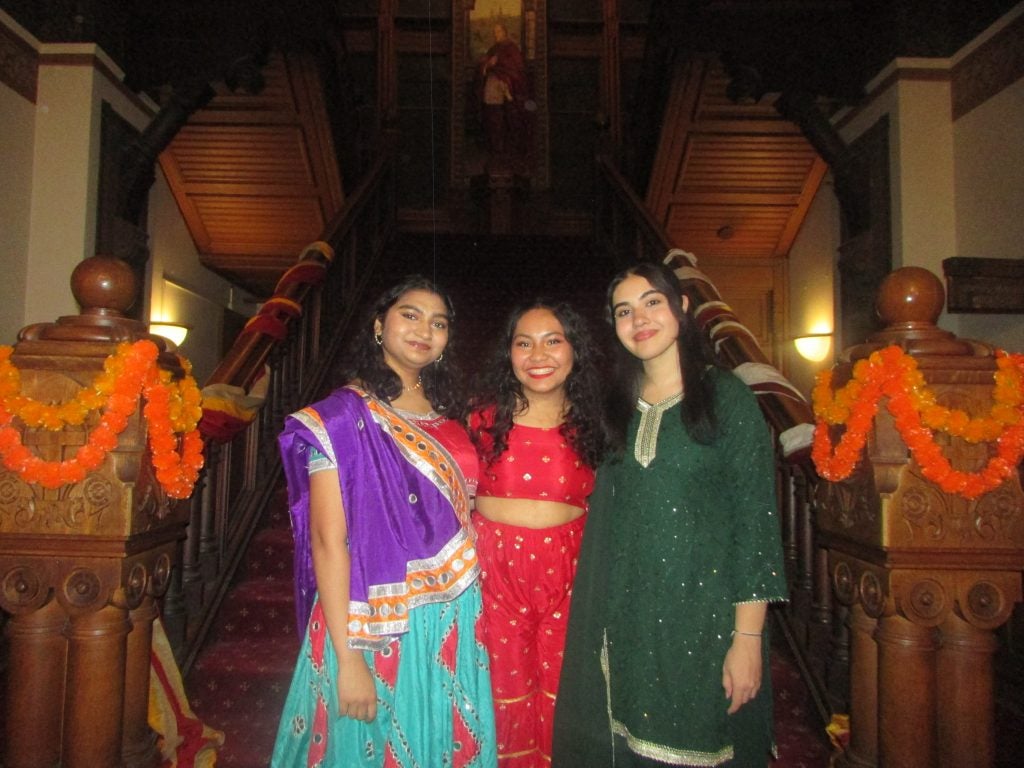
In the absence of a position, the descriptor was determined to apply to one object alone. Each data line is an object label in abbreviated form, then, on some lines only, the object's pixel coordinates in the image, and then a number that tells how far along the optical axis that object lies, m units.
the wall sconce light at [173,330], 5.15
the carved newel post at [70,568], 1.35
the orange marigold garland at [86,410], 1.31
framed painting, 7.38
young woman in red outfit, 1.49
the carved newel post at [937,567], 1.35
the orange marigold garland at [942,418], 1.31
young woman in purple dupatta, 1.26
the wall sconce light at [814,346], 5.24
